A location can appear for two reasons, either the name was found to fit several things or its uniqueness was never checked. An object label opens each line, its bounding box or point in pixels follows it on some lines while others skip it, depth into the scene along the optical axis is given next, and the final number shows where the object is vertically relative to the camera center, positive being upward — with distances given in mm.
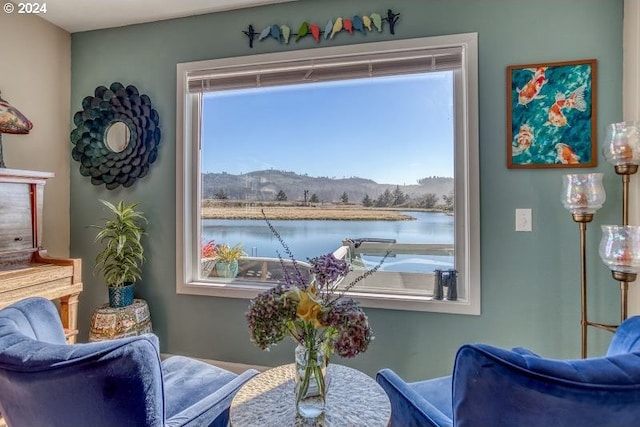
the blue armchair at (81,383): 923 -462
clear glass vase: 1093 -543
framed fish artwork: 1806 +549
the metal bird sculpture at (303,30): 2152 +1189
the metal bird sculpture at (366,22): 2051 +1183
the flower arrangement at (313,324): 1021 -336
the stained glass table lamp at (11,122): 1909 +551
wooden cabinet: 1816 -240
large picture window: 2012 +324
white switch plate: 1891 -20
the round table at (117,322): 2121 -679
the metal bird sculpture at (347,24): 2086 +1185
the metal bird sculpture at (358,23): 2070 +1182
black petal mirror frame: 2408 +590
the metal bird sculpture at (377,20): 2039 +1184
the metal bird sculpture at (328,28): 2117 +1180
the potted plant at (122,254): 2248 -256
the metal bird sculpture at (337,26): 2098 +1180
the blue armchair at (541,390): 794 -422
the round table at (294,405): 1082 -651
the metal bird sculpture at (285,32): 2182 +1191
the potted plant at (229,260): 2434 -315
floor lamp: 1533 +37
